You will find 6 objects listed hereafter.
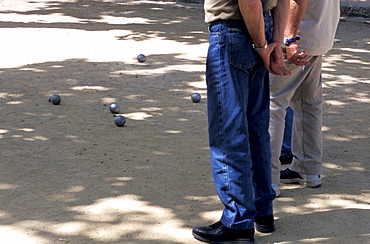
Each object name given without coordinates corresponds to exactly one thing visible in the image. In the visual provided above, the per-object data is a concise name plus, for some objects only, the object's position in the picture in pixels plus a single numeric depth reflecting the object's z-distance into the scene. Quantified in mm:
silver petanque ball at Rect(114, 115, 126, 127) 12575
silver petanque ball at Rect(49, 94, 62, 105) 13914
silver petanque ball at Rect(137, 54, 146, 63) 18578
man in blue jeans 6863
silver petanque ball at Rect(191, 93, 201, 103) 14516
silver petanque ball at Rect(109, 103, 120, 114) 13297
